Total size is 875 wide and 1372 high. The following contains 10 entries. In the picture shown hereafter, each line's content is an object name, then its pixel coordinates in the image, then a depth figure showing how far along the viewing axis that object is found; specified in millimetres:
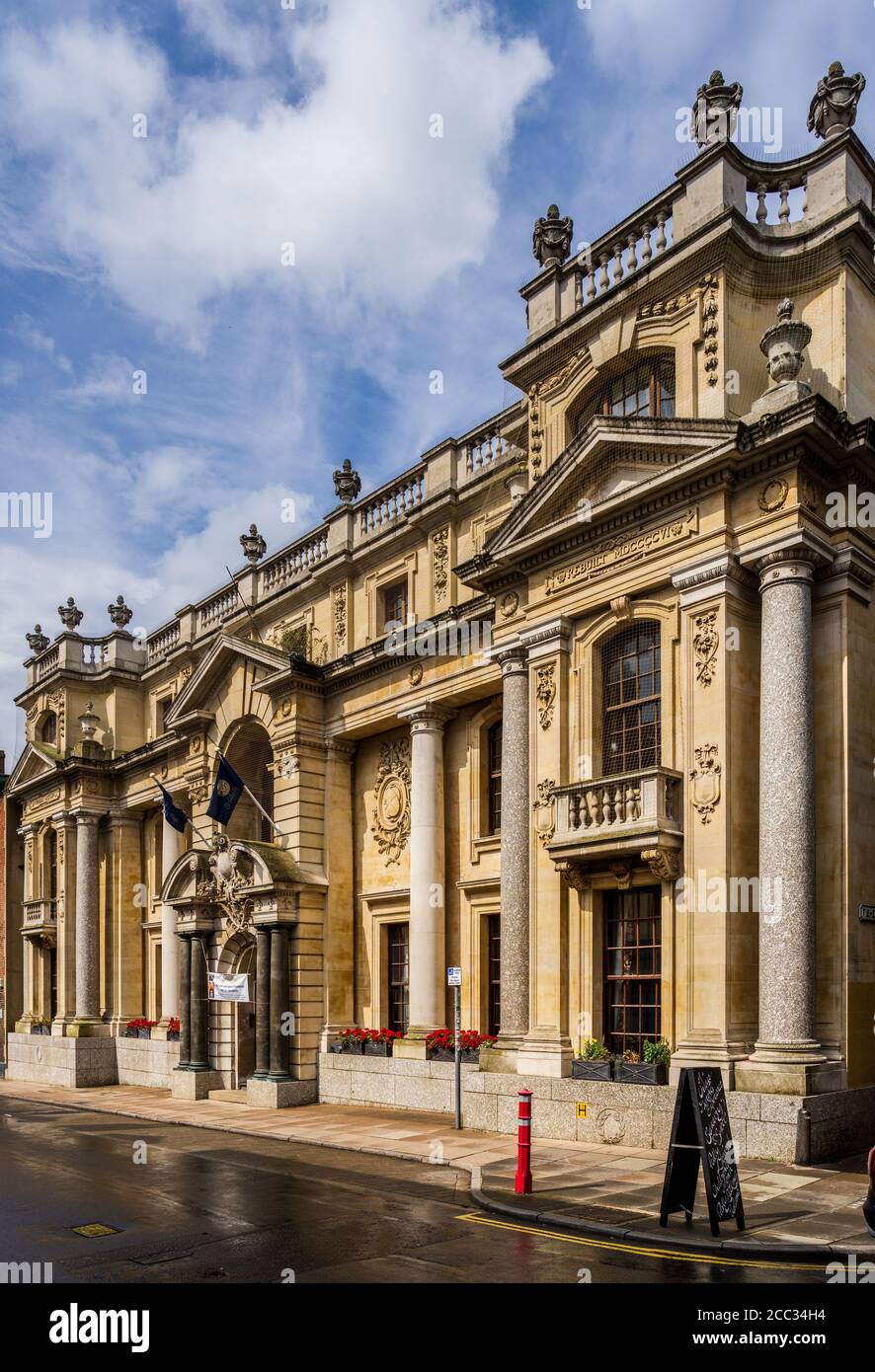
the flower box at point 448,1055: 23031
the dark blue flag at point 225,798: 27531
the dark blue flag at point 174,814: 31875
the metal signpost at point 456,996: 19953
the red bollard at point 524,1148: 14398
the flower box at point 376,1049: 25797
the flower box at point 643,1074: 17672
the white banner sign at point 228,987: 28703
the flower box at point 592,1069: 18578
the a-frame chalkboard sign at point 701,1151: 12023
